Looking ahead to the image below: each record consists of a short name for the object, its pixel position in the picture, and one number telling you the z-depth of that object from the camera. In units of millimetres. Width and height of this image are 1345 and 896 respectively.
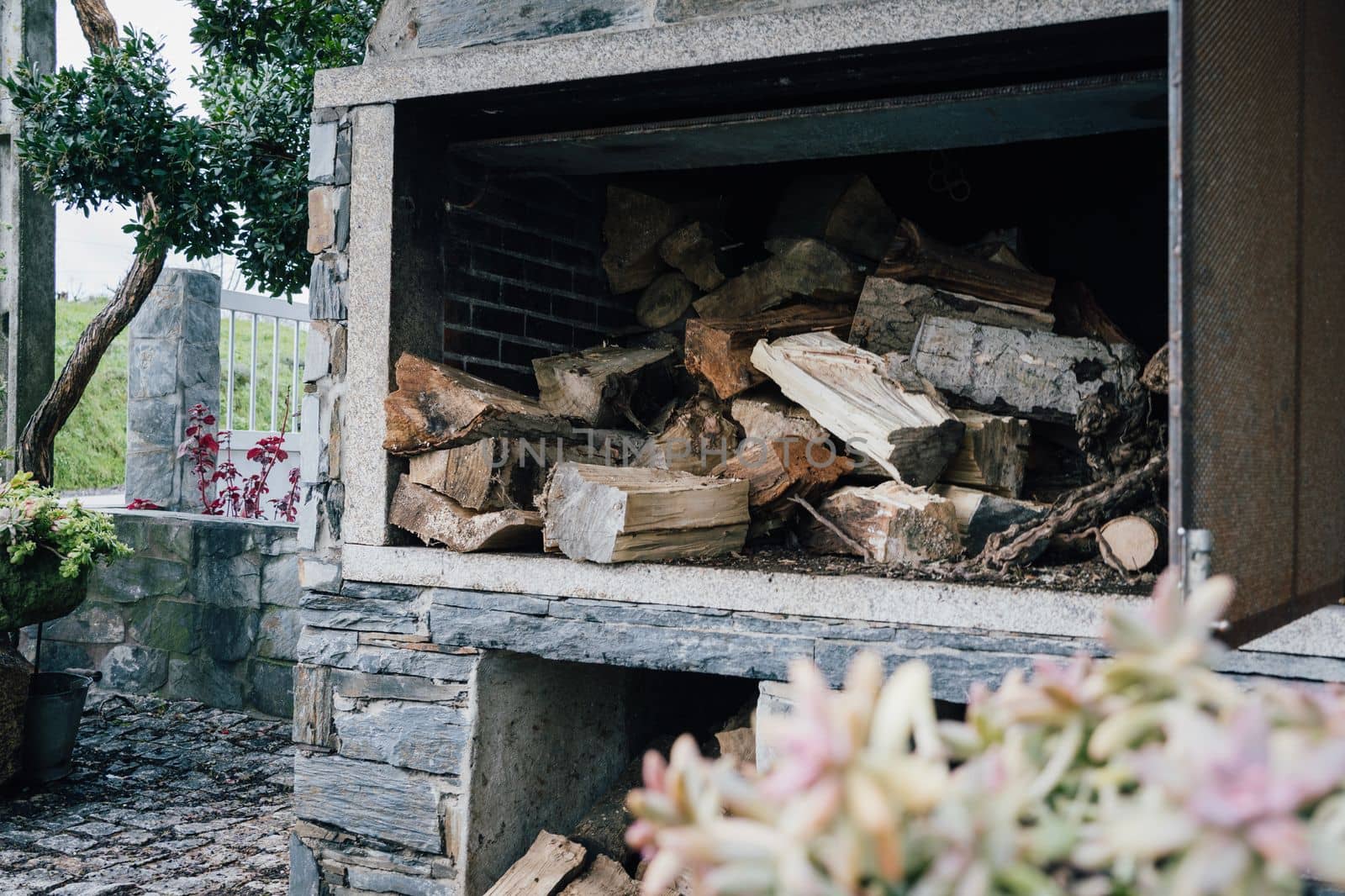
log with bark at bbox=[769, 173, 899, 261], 3896
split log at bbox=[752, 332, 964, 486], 3104
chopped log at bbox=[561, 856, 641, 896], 3230
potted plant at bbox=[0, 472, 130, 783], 4441
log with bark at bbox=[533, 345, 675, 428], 3648
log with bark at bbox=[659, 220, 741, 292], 4008
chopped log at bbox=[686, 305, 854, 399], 3596
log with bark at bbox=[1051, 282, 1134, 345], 3609
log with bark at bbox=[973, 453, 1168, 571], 2861
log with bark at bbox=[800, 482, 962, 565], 2990
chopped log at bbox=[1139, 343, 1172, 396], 3084
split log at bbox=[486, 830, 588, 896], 3184
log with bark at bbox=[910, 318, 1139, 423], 3311
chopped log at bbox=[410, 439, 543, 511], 3244
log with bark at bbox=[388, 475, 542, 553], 3201
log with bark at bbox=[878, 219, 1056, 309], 3598
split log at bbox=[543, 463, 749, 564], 2965
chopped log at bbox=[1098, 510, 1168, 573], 2807
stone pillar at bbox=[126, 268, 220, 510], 7070
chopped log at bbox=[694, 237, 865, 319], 3742
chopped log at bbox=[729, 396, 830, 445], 3406
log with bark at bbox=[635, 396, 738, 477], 3533
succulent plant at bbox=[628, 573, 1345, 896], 779
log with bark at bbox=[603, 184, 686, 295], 4066
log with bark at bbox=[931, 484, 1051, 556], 3082
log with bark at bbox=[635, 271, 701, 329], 4152
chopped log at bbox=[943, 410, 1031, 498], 3283
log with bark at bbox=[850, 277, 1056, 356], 3541
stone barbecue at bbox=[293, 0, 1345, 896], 2725
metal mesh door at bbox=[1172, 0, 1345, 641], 1710
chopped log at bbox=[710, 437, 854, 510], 3258
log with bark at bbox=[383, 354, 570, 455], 3191
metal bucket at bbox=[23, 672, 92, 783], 4586
